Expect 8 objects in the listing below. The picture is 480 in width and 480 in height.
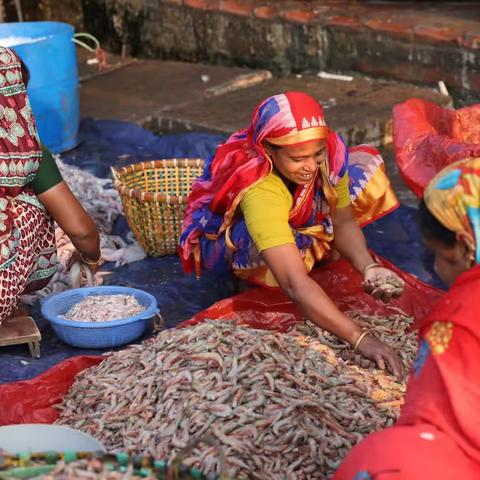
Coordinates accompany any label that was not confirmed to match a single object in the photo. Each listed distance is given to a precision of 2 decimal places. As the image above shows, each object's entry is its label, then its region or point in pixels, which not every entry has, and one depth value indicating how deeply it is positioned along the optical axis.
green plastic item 2.48
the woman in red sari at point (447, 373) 2.40
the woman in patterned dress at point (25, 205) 3.84
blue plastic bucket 5.89
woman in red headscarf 3.64
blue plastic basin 3.97
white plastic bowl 2.98
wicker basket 4.70
